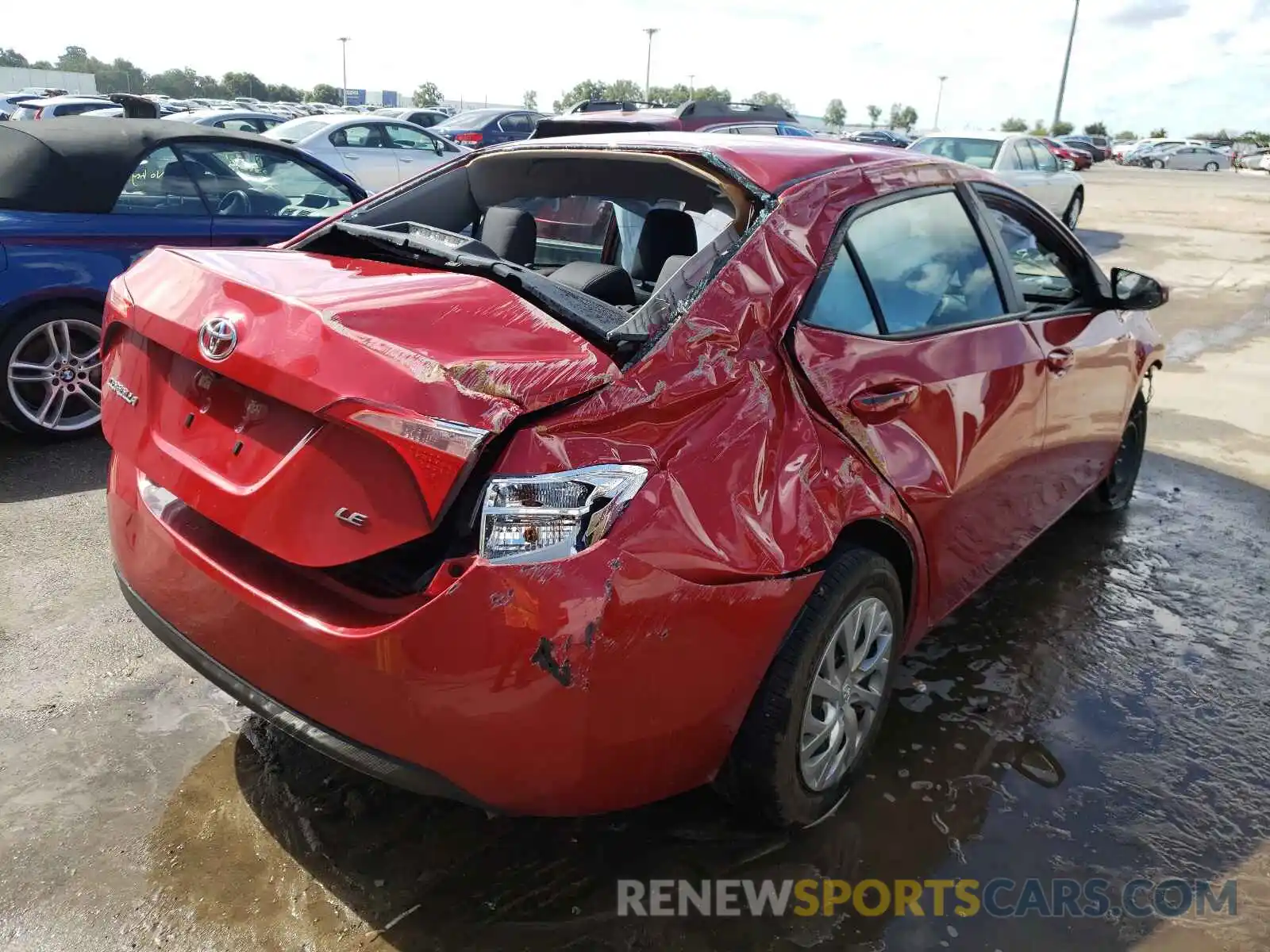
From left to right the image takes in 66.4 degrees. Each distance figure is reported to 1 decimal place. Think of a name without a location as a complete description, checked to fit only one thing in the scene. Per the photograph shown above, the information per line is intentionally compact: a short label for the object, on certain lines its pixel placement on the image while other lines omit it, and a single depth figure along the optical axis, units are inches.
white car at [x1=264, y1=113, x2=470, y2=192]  491.2
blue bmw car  185.6
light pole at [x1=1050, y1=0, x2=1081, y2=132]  2313.0
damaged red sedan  70.1
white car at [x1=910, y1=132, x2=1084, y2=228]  540.7
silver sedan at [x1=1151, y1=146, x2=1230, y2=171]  1939.0
